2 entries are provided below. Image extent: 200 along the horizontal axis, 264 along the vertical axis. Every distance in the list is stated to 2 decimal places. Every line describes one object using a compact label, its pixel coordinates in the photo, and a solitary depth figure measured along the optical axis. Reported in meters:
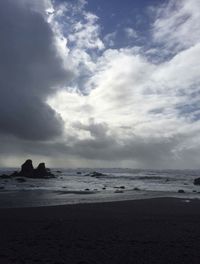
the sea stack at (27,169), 62.37
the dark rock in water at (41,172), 62.18
